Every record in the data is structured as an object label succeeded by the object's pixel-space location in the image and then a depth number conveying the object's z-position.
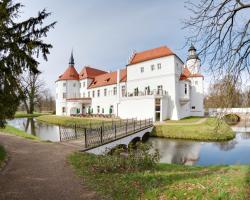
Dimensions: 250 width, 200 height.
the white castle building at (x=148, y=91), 28.39
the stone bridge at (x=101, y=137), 11.53
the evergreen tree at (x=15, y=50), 6.35
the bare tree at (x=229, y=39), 4.55
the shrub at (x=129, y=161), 7.01
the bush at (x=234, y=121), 36.03
